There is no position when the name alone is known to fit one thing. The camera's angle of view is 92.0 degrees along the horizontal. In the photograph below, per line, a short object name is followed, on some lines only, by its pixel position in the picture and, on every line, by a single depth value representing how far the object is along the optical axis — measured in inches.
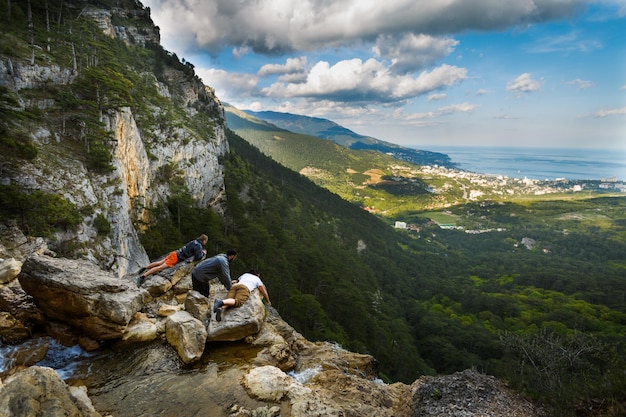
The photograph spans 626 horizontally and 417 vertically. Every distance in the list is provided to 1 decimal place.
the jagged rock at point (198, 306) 406.9
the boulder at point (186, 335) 338.3
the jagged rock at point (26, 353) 299.4
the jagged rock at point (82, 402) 221.6
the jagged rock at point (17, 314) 317.3
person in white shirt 384.2
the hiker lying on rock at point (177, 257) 507.6
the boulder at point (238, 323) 370.0
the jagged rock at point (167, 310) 424.8
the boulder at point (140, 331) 357.4
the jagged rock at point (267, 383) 302.7
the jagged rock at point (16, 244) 497.2
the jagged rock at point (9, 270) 363.5
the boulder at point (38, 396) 183.3
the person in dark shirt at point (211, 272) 437.7
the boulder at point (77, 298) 331.3
